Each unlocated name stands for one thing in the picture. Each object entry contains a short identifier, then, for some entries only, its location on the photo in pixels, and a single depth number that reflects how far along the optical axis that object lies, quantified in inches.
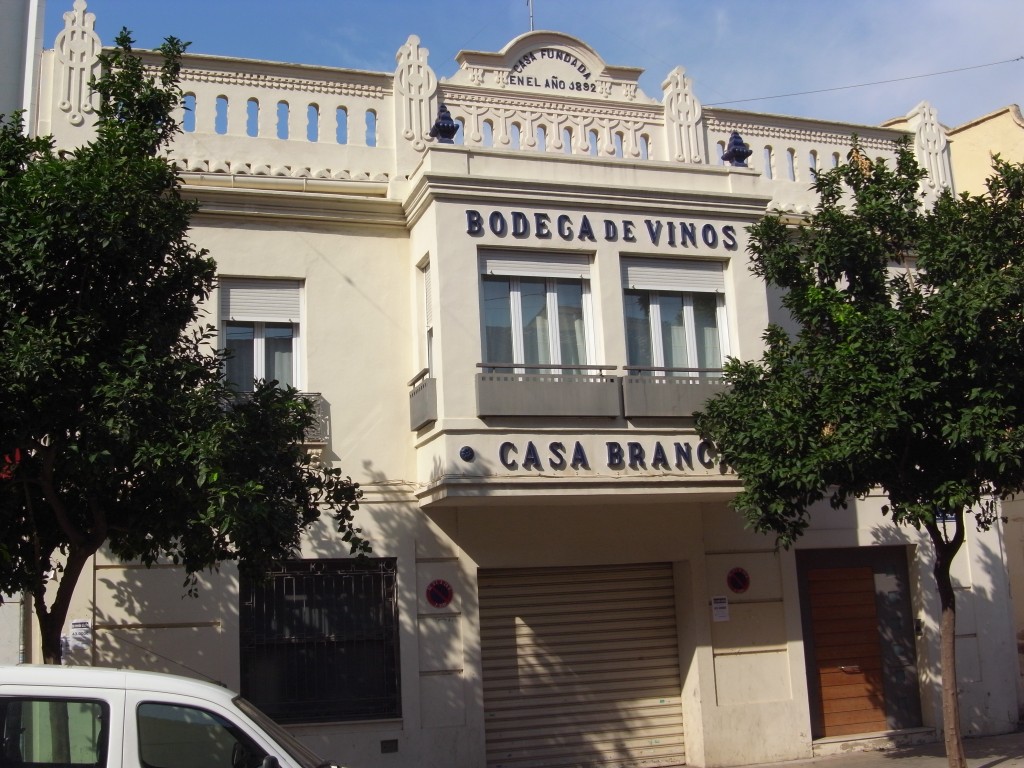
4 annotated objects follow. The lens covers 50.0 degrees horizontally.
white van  231.8
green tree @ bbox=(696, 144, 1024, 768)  403.9
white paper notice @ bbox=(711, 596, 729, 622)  534.6
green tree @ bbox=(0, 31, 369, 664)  308.5
